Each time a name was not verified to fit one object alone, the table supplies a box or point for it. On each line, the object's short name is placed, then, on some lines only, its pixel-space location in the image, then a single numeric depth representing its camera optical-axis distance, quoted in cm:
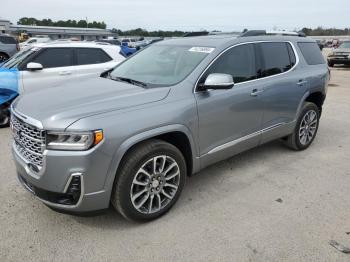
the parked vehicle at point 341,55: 1934
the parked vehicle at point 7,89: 627
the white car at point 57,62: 648
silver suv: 271
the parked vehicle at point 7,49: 1609
